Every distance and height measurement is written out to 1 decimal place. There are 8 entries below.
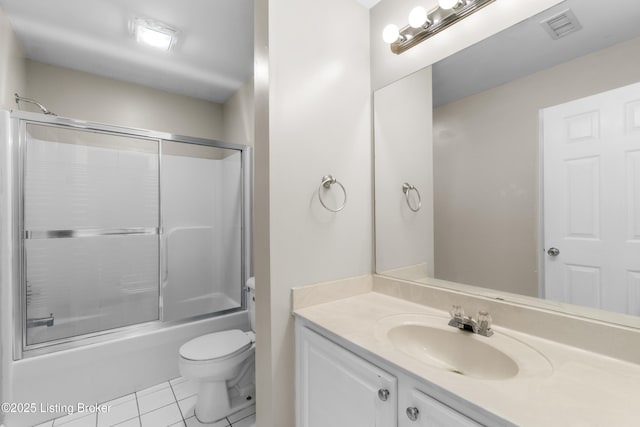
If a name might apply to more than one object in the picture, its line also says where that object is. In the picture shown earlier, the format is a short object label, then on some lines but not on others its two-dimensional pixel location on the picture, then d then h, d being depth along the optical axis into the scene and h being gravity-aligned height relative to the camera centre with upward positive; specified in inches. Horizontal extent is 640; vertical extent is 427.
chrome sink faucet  38.1 -15.2
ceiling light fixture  72.2 +49.5
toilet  61.8 -35.7
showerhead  76.1 +31.9
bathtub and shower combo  65.2 -11.5
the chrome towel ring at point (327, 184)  51.5 +5.7
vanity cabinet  28.0 -21.5
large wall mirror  32.6 +7.1
